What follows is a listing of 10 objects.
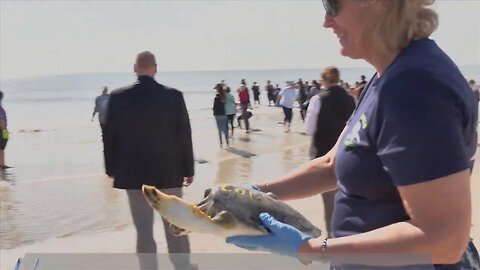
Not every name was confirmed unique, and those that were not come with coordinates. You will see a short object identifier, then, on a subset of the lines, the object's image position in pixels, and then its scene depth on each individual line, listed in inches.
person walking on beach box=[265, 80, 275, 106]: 1492.1
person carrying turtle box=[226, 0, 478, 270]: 58.0
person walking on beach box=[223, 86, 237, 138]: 619.2
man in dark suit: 203.6
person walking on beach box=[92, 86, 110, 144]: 441.3
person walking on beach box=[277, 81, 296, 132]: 737.0
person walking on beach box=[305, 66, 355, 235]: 228.8
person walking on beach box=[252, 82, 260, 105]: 1467.8
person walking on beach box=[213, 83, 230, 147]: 573.3
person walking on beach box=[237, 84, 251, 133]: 745.8
